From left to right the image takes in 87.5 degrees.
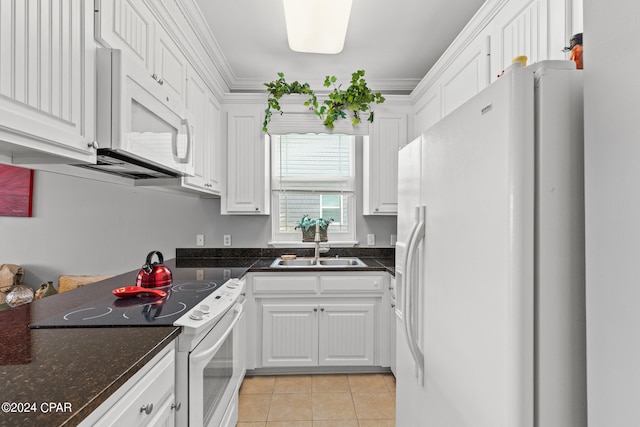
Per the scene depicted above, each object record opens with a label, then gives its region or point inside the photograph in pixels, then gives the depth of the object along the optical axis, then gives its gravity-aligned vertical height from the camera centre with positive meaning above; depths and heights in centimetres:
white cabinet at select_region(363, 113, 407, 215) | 296 +53
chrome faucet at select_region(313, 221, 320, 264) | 298 -23
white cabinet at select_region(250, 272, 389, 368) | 257 -78
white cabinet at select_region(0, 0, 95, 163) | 88 +40
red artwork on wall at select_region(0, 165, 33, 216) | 177 +14
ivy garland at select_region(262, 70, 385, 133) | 279 +100
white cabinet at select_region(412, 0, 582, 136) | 129 +87
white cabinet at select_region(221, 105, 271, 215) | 289 +51
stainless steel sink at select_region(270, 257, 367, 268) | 294 -39
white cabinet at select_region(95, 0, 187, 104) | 127 +80
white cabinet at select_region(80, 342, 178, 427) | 80 -50
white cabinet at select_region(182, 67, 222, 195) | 220 +61
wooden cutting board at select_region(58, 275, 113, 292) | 230 -46
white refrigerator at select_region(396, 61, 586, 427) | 72 -8
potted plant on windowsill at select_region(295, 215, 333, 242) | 312 -10
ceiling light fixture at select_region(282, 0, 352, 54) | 171 +107
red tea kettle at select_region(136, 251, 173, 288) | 174 -32
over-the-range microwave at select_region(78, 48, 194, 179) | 124 +40
